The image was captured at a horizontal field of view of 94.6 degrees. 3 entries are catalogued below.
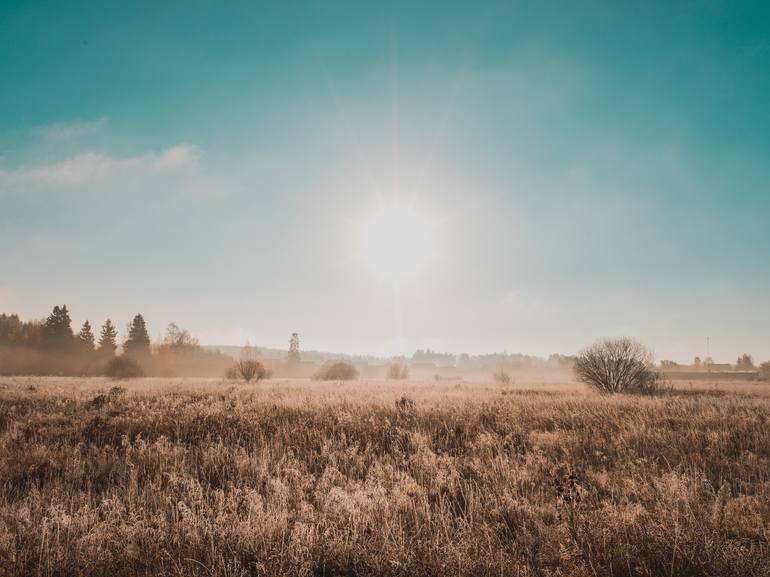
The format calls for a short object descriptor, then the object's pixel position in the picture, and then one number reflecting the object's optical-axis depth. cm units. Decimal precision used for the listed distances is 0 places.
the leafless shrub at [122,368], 4194
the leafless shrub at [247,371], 3469
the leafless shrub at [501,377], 4157
